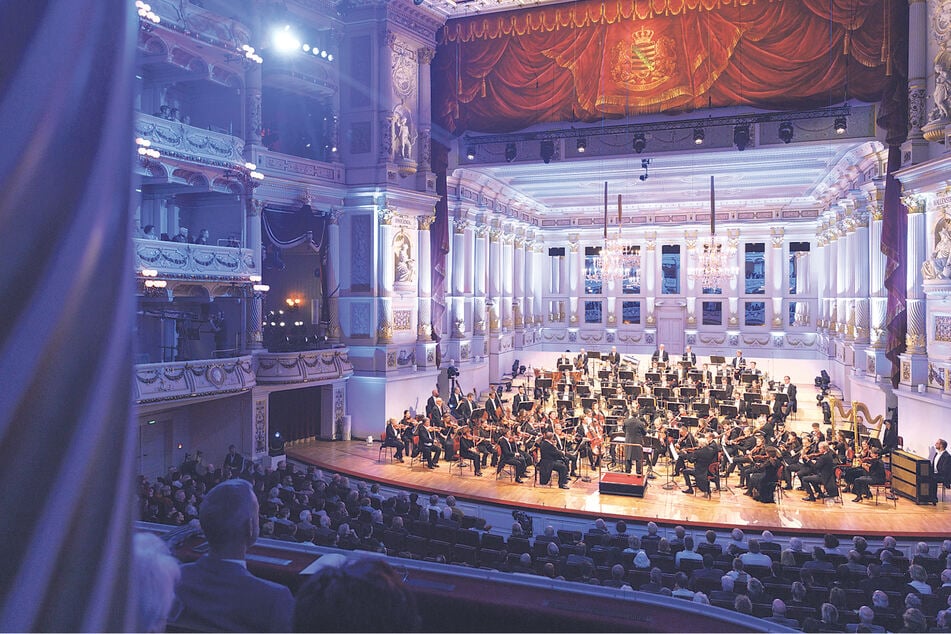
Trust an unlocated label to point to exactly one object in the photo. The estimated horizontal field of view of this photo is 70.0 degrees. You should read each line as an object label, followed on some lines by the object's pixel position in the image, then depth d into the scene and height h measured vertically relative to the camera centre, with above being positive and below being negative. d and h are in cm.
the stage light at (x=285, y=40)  1980 +796
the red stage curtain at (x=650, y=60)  1900 +760
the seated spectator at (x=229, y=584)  211 -89
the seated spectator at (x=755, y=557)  991 -370
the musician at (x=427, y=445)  1788 -363
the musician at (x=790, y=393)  2261 -290
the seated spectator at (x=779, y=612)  723 -327
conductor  1667 -325
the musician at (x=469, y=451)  1742 -369
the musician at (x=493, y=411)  2006 -314
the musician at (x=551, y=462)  1641 -376
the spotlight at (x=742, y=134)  2059 +528
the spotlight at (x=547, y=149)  2258 +529
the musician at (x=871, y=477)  1518 -383
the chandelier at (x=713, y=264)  2477 +165
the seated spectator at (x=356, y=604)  148 -66
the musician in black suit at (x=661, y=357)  3005 -218
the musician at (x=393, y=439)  1858 -362
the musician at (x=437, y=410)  1942 -299
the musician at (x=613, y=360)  3000 -230
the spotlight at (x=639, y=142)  2159 +530
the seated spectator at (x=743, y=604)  734 -321
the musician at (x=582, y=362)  2894 -235
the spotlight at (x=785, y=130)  2028 +532
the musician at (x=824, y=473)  1509 -371
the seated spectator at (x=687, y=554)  1014 -375
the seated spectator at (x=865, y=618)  768 -351
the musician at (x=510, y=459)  1680 -374
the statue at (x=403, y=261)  2239 +156
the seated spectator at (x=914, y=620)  703 -325
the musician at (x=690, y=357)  2987 -219
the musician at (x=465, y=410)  2081 -317
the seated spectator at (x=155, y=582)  170 -71
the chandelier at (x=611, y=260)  2602 +184
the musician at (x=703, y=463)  1562 -359
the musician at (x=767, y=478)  1516 -383
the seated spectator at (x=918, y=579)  864 -355
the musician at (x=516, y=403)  2147 -307
